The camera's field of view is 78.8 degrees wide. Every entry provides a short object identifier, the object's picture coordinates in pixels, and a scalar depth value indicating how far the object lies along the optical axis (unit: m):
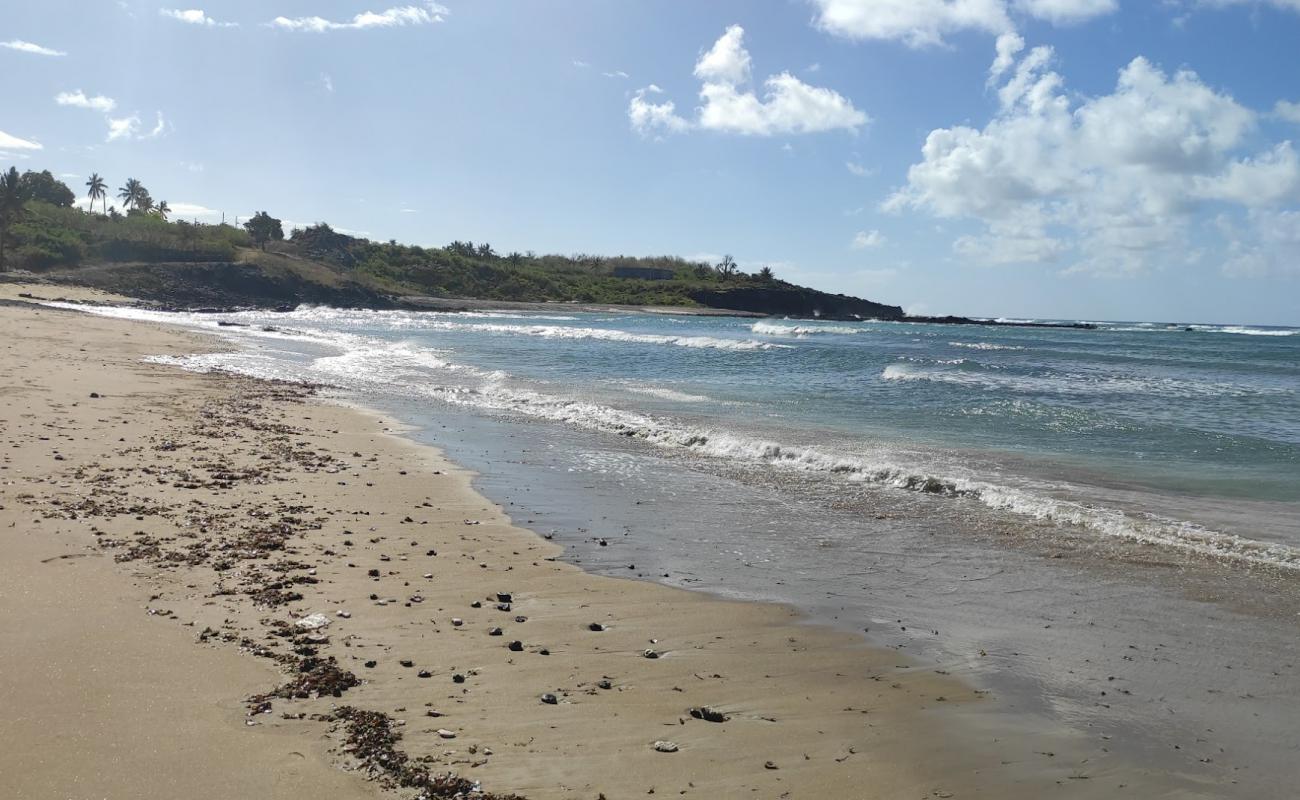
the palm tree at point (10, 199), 56.41
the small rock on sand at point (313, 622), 4.97
